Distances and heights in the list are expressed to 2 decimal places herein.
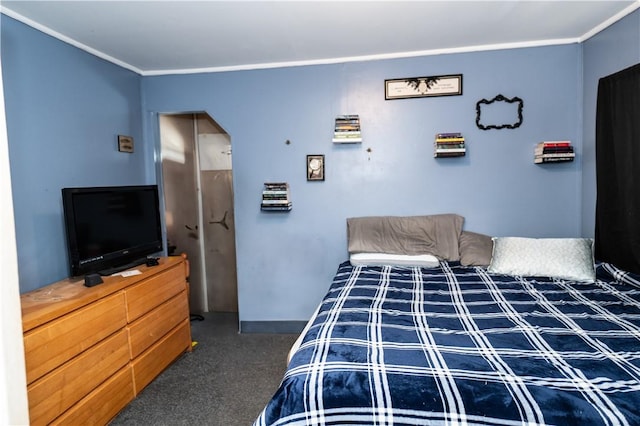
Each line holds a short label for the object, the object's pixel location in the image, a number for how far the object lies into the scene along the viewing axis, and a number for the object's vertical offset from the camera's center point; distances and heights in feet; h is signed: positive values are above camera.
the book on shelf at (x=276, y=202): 10.28 -0.35
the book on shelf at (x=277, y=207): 10.32 -0.50
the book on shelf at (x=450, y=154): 9.53 +0.84
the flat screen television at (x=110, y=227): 6.92 -0.70
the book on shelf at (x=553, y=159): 9.09 +0.57
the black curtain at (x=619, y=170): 7.39 +0.21
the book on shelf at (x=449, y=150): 9.47 +0.94
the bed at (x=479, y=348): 3.44 -2.11
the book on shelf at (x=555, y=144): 9.11 +0.97
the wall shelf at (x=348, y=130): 9.89 +1.65
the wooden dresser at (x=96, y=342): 5.34 -2.71
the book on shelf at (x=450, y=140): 9.50 +1.22
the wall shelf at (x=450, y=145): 9.50 +1.07
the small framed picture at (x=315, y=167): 10.37 +0.65
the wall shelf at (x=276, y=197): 10.30 -0.21
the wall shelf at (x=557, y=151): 9.07 +0.77
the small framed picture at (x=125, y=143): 9.84 +1.48
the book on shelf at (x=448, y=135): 9.57 +1.35
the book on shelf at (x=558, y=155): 9.05 +0.68
